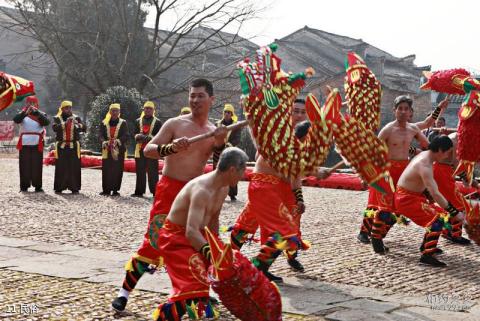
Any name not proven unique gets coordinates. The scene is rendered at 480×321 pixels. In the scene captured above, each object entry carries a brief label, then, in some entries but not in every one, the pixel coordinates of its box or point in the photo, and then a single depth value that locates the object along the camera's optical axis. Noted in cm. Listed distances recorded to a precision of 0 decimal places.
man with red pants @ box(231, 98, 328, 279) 1058
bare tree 4457
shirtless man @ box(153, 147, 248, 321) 696
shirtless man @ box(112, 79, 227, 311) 854
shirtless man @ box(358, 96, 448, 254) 1293
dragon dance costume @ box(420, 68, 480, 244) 912
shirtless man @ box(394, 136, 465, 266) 1200
